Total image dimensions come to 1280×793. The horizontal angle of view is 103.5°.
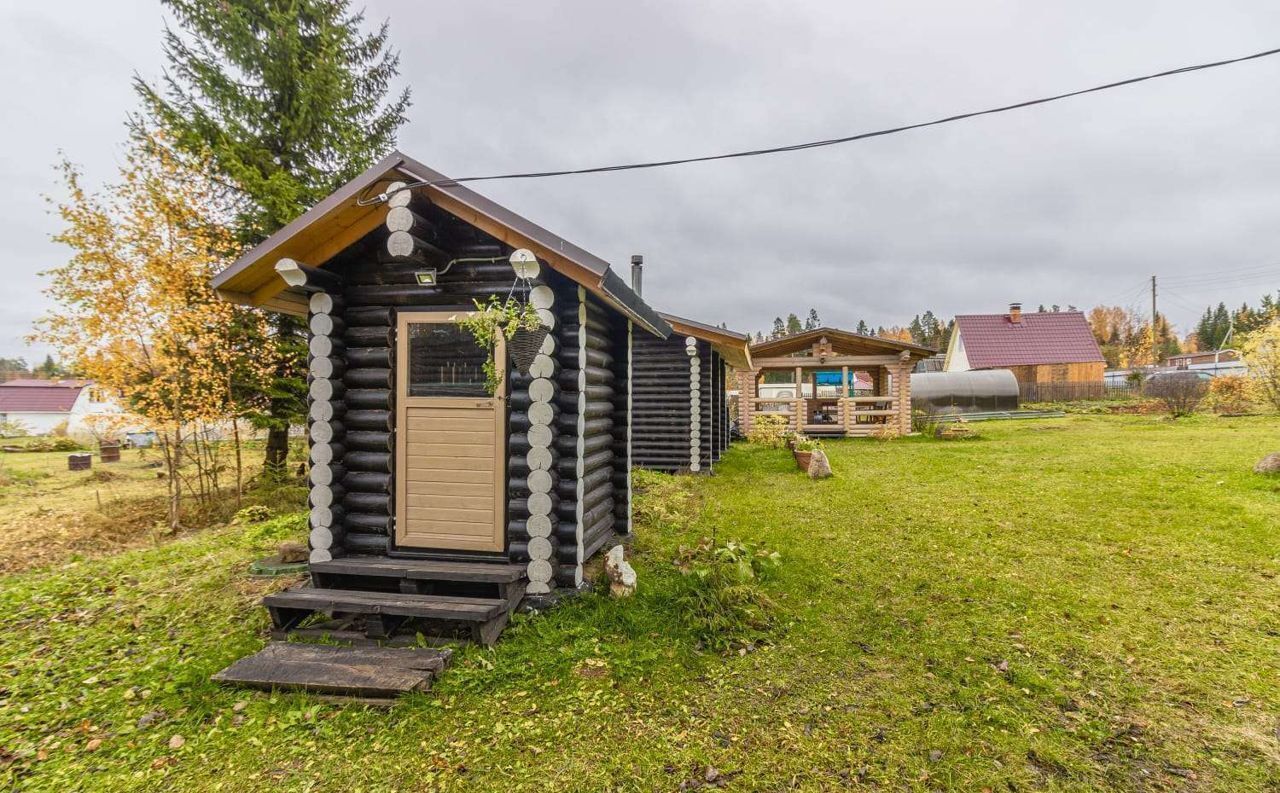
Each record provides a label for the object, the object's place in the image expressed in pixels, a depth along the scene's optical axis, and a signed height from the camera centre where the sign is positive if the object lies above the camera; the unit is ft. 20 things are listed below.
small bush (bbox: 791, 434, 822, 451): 40.19 -3.24
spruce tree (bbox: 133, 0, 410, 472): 29.66 +18.96
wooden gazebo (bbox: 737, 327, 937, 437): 57.06 +4.04
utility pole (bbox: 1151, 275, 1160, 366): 116.52 +13.01
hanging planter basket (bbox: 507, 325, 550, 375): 13.42 +1.71
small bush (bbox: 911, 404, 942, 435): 56.18 -2.23
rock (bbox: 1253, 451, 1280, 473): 26.89 -3.74
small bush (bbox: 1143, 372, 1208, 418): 63.52 +0.74
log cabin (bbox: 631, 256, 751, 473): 37.86 +0.59
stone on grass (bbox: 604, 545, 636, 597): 15.70 -5.24
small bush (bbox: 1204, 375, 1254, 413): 63.16 +0.08
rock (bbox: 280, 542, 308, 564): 18.20 -4.97
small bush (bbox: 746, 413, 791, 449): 54.39 -2.67
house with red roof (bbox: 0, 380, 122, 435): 100.07 +3.75
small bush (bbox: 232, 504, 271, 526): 26.66 -5.26
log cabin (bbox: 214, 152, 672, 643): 14.44 +0.16
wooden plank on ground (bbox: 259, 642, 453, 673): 11.93 -5.86
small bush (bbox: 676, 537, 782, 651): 13.94 -5.78
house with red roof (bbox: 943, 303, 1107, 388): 99.04 +11.03
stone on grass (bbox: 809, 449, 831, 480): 34.09 -4.25
